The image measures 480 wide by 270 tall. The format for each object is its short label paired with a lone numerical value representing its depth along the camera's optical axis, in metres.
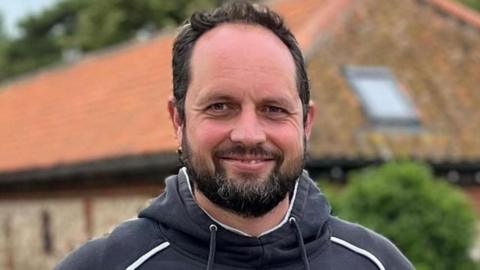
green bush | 7.61
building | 10.78
